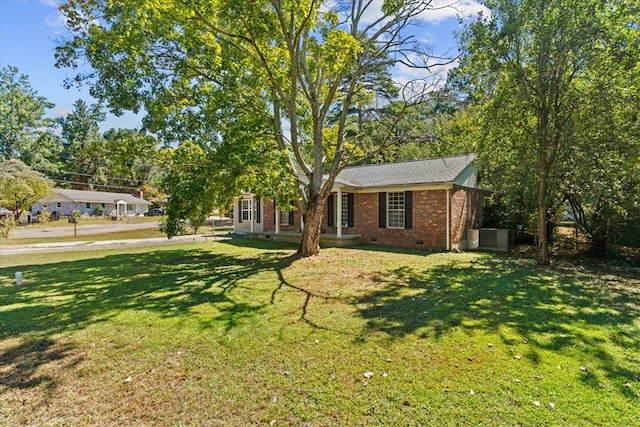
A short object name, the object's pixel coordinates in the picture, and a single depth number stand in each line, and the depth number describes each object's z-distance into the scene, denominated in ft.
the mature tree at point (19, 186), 80.33
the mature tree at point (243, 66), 28.17
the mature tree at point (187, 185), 31.83
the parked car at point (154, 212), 170.15
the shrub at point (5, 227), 53.62
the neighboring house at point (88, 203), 135.23
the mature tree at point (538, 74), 27.94
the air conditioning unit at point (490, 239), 45.02
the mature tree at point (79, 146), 171.94
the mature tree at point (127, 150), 32.71
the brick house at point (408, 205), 42.96
